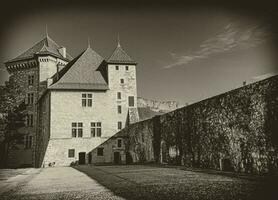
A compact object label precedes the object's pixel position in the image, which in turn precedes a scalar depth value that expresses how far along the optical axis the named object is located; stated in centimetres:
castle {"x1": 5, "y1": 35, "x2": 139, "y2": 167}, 2991
